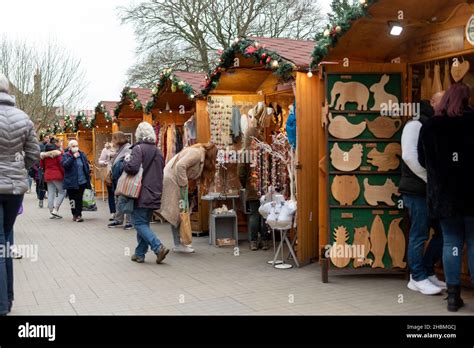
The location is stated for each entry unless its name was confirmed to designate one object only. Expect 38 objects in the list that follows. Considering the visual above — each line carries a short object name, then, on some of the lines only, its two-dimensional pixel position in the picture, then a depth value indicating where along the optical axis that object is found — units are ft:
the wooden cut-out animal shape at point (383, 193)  20.13
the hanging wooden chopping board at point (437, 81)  20.10
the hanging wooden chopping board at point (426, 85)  20.70
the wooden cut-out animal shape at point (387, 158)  20.16
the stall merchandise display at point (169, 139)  35.73
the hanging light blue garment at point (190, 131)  32.50
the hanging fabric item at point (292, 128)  23.13
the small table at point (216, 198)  28.47
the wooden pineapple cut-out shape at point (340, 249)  20.12
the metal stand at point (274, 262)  22.83
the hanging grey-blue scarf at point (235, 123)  28.78
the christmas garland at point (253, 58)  22.39
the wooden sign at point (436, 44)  18.53
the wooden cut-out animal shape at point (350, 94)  20.10
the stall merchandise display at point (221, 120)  29.17
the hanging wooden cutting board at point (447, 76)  19.95
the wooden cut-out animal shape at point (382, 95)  20.02
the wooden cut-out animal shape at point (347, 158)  20.27
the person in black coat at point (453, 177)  15.56
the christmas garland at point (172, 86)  30.71
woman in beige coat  25.05
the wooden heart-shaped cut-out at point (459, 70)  18.74
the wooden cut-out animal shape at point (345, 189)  20.34
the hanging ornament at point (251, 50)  24.01
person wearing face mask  38.24
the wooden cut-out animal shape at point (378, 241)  20.08
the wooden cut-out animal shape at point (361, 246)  20.10
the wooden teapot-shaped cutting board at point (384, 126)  20.11
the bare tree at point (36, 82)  88.28
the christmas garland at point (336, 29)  18.04
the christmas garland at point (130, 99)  39.50
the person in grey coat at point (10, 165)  15.29
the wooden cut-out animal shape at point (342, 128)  20.23
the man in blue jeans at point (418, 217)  17.72
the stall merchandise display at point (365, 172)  20.08
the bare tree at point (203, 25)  79.05
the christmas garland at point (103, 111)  49.57
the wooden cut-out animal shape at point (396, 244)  20.04
